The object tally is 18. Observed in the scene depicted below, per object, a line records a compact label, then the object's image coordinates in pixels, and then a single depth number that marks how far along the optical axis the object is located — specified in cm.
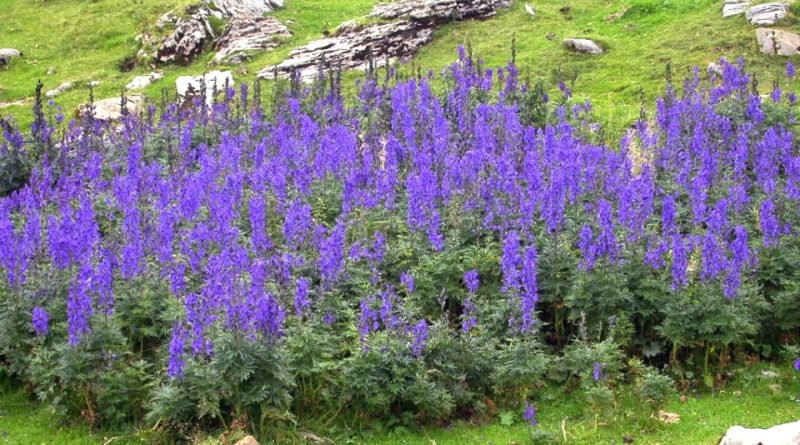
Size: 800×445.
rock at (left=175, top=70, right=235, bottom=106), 2475
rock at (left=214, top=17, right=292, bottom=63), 2914
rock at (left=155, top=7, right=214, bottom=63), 2973
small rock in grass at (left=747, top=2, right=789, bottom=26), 2286
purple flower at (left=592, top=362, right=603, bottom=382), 925
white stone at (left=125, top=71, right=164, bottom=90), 2750
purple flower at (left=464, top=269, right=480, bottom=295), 998
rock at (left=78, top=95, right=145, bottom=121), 2377
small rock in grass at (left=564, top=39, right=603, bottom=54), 2419
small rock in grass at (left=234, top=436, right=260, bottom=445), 840
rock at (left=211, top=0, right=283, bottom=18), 3253
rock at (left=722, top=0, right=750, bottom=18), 2407
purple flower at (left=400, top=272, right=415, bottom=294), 984
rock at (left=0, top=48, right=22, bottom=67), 3167
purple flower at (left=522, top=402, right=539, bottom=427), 916
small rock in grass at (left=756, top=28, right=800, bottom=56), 2133
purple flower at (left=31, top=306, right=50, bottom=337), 937
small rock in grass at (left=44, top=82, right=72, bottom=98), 2797
